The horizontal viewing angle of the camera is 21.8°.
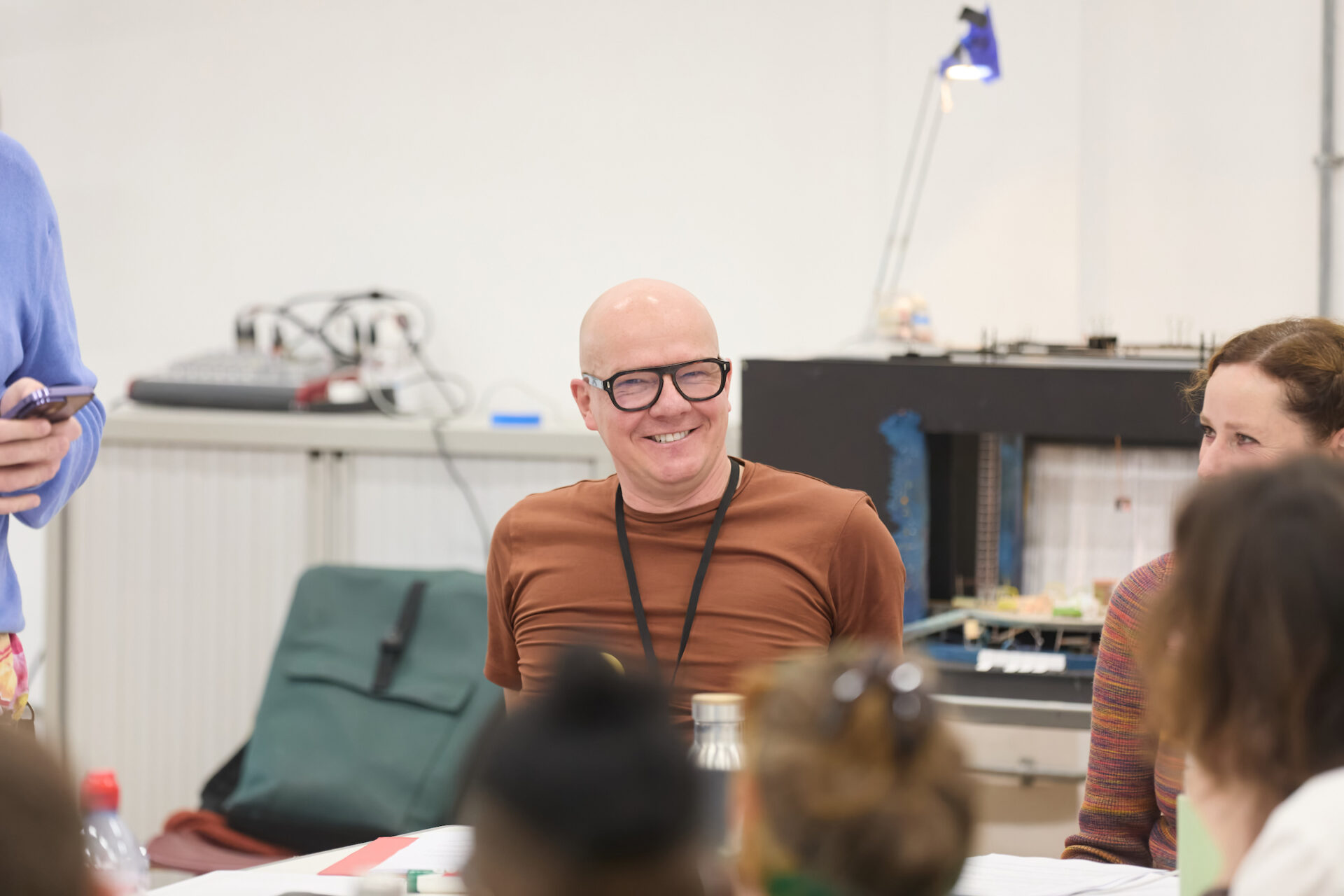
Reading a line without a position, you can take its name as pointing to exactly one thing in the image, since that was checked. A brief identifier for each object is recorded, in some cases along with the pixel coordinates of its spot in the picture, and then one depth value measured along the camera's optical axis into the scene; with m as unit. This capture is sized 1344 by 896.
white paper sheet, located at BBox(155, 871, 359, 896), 3.48
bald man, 3.87
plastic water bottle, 2.08
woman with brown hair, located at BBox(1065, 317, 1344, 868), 3.67
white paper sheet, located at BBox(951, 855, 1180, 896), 3.50
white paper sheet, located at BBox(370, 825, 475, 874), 3.54
